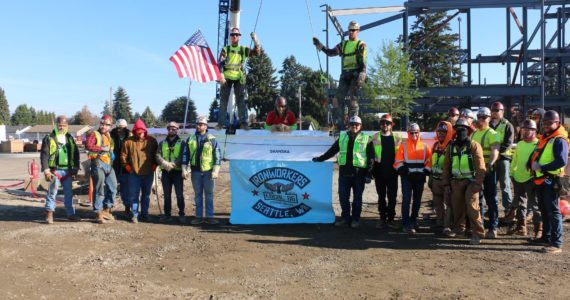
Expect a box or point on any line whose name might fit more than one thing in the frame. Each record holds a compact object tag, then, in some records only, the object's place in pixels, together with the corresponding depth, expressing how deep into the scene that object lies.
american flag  9.02
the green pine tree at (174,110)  94.50
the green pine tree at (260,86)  67.12
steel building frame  22.38
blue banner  8.10
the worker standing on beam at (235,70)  9.23
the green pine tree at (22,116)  130.50
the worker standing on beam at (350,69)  8.63
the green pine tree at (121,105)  107.06
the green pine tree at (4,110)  118.75
